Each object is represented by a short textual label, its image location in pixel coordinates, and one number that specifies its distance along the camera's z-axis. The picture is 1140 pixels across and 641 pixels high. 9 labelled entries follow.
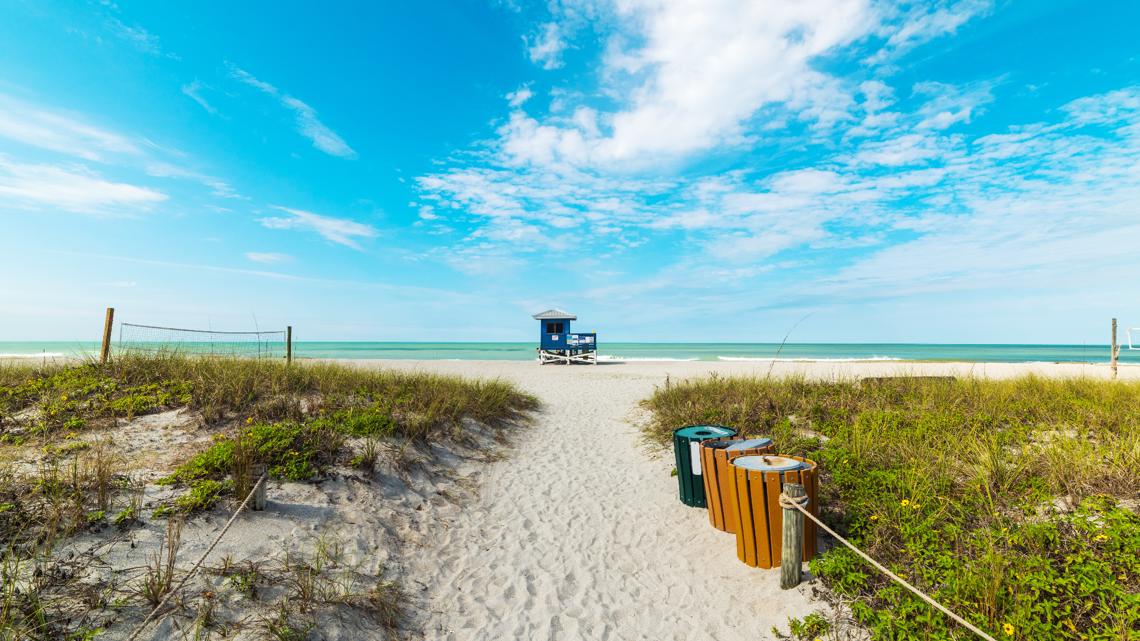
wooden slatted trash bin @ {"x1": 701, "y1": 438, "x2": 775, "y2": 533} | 5.30
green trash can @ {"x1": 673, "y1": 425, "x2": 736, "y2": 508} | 6.22
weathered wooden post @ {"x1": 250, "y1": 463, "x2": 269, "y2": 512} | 4.96
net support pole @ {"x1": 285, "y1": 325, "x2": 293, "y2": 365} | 15.31
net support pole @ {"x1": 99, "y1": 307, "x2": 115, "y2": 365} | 9.84
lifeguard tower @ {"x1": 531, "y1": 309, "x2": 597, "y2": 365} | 27.55
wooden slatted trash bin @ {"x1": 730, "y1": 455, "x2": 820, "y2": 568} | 4.56
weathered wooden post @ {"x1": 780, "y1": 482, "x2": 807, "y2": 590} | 4.29
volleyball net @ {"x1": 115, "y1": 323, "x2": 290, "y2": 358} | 10.25
